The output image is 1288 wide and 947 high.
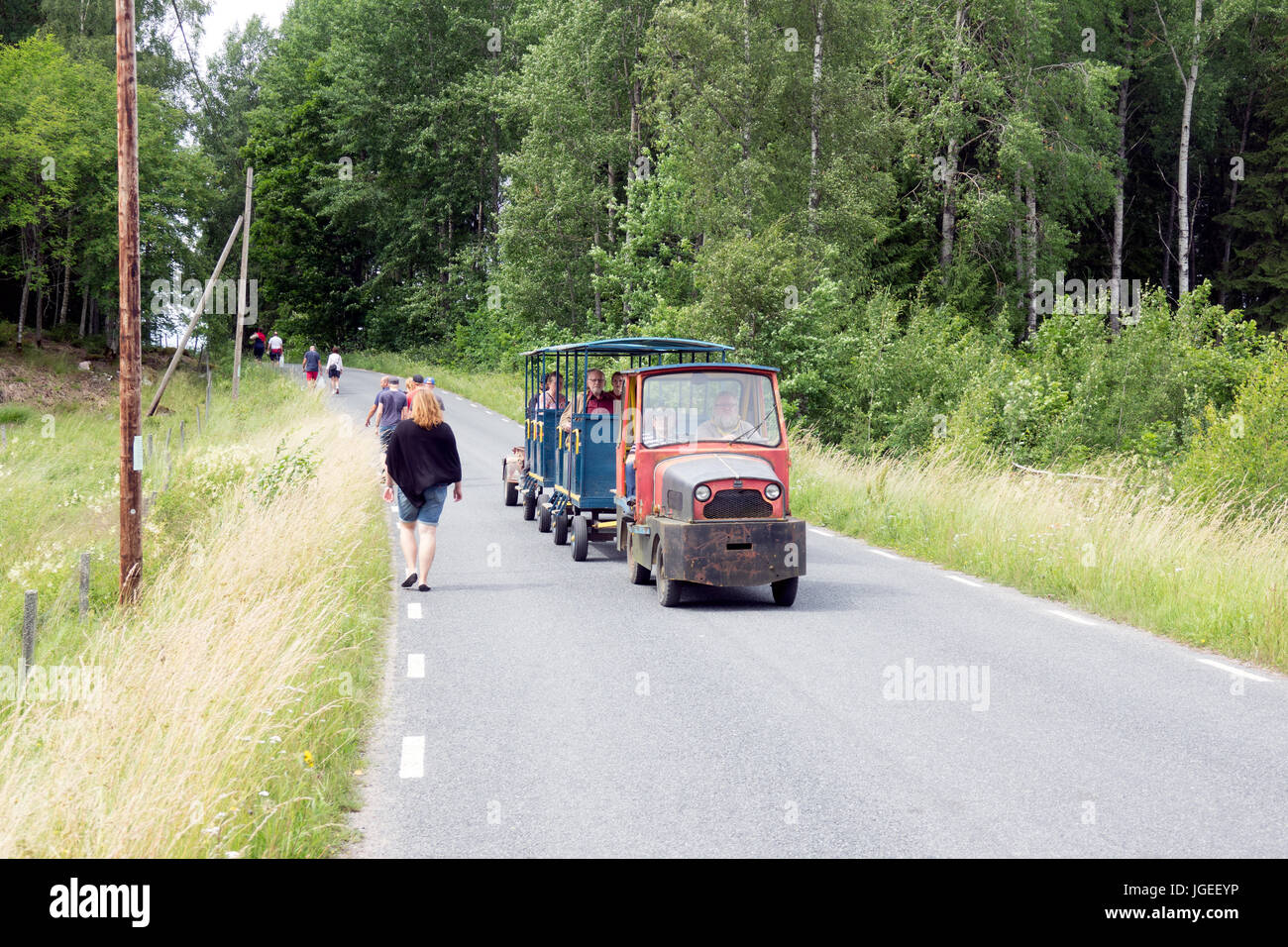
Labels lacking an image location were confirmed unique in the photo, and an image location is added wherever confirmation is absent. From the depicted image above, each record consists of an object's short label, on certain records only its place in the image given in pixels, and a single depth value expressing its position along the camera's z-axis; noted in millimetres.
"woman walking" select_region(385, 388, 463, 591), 12617
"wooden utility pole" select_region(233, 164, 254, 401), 35625
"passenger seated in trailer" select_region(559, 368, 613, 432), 15844
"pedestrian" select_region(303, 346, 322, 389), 45969
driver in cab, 13086
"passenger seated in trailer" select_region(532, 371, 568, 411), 18078
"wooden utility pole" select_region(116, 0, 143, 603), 11164
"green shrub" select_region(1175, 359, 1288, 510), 16281
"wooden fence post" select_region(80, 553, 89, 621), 10641
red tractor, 11641
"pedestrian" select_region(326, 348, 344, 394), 44041
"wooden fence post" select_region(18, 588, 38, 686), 8188
